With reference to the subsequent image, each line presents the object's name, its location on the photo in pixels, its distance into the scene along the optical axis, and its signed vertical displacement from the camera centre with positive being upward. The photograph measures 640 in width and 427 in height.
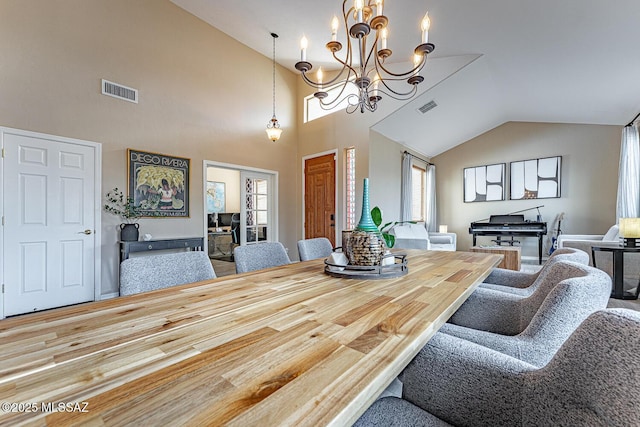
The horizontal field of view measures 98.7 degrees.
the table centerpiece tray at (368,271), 1.27 -0.28
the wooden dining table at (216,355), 0.40 -0.29
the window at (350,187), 4.80 +0.46
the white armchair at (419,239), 4.21 -0.45
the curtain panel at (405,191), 5.50 +0.44
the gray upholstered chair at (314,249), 2.13 -0.29
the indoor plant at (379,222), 1.47 -0.06
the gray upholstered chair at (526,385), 0.44 -0.37
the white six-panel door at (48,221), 2.84 -0.10
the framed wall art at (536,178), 5.57 +0.74
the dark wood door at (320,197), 5.09 +0.30
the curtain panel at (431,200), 6.54 +0.32
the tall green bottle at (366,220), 1.40 -0.04
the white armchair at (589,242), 3.65 -0.40
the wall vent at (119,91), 3.42 +1.55
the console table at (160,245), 3.35 -0.43
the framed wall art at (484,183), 6.16 +0.70
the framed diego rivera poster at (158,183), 3.65 +0.41
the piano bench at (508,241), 5.94 -0.61
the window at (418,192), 6.39 +0.50
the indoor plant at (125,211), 3.43 +0.01
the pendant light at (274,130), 4.38 +1.32
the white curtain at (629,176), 4.22 +0.60
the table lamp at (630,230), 3.08 -0.19
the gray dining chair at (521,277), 1.46 -0.41
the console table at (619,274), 3.11 -0.69
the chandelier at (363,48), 1.71 +1.15
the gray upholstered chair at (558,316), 0.81 -0.31
